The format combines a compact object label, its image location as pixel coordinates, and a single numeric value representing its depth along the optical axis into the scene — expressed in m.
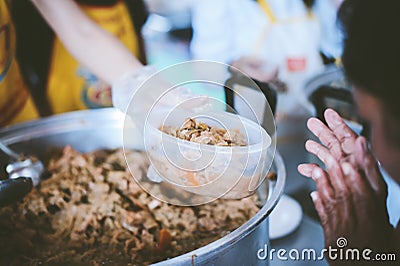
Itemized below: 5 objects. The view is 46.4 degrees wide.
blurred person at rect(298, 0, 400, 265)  0.84
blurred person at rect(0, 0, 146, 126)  1.19
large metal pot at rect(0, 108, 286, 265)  0.94
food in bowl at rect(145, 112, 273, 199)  0.87
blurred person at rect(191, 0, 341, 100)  1.32
